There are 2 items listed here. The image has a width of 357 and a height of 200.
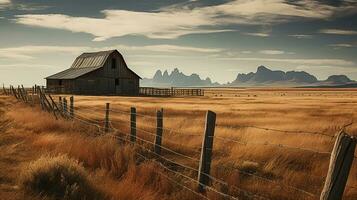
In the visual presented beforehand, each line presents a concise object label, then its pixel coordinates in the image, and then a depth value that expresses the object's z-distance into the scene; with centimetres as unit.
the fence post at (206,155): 696
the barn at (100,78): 5912
